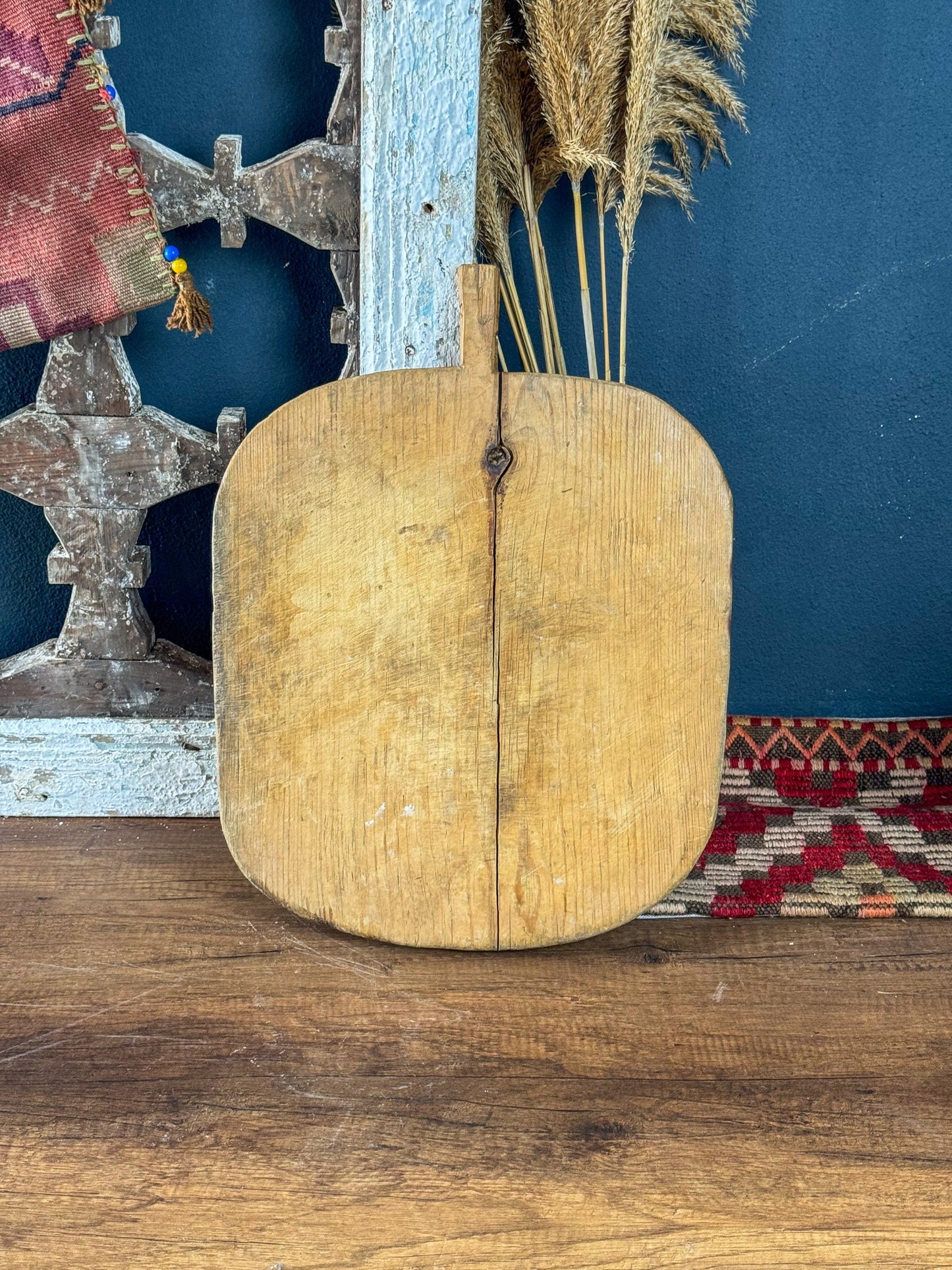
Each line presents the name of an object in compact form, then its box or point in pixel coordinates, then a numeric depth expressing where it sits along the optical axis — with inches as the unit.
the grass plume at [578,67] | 60.0
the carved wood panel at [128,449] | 66.1
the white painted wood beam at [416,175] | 61.7
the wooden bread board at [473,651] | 55.7
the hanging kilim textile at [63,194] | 60.2
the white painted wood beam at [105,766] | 72.9
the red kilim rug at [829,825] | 65.3
